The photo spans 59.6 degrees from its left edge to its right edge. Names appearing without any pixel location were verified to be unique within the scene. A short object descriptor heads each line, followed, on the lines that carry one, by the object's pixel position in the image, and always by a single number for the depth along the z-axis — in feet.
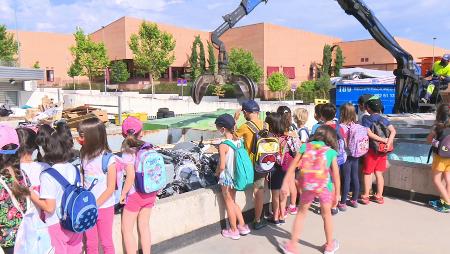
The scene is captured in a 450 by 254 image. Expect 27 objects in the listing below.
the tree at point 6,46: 145.28
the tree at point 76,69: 155.22
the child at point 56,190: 9.57
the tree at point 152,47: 146.51
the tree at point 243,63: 141.90
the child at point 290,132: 16.51
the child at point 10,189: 9.37
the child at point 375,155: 18.19
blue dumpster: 45.14
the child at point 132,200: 12.23
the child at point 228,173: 14.40
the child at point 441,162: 17.26
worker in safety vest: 36.11
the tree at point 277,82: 139.64
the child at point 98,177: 10.90
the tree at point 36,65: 180.20
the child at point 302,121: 17.30
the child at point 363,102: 19.65
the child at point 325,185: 13.39
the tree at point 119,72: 169.37
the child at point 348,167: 18.06
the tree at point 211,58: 172.76
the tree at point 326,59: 186.50
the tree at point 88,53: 152.76
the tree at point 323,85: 143.64
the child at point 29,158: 10.01
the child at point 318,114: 17.38
